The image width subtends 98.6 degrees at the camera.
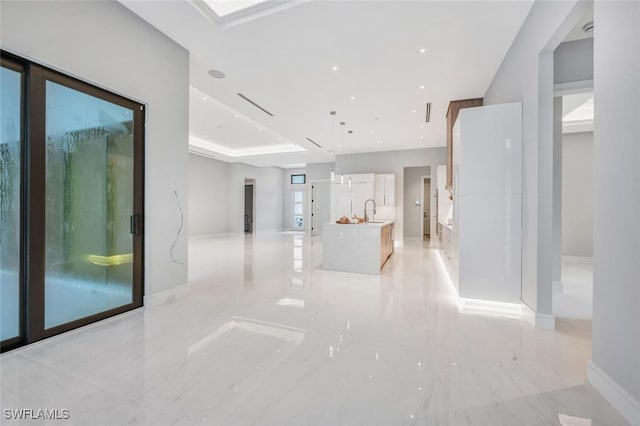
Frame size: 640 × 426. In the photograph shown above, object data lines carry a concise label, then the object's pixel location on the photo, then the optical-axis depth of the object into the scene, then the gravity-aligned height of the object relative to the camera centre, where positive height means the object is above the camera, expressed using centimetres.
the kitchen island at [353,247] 500 -66
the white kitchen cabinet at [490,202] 313 +12
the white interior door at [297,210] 1502 +7
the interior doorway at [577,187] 561 +56
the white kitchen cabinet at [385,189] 975 +81
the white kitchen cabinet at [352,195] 990 +63
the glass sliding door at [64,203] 224 +7
